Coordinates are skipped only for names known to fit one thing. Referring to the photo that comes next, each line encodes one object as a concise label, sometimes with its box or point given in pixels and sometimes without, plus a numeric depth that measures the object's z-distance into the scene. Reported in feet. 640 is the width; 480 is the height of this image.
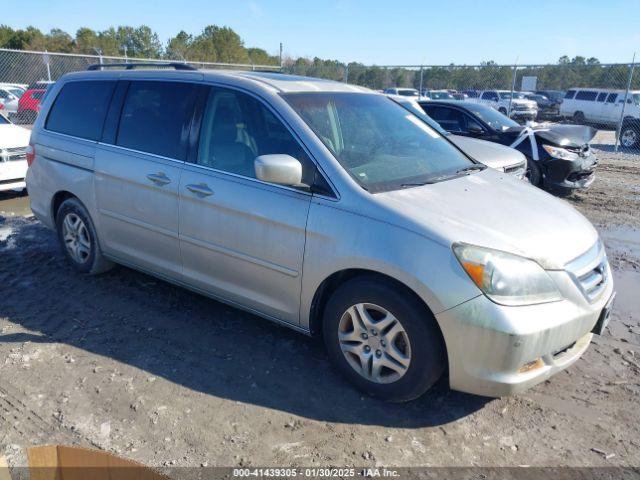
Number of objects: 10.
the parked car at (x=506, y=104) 86.22
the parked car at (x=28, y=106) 59.36
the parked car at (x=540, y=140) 28.27
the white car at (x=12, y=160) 25.80
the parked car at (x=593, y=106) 74.33
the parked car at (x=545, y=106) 101.38
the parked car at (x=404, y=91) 94.17
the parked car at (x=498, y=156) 22.22
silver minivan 9.12
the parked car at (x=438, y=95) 91.04
